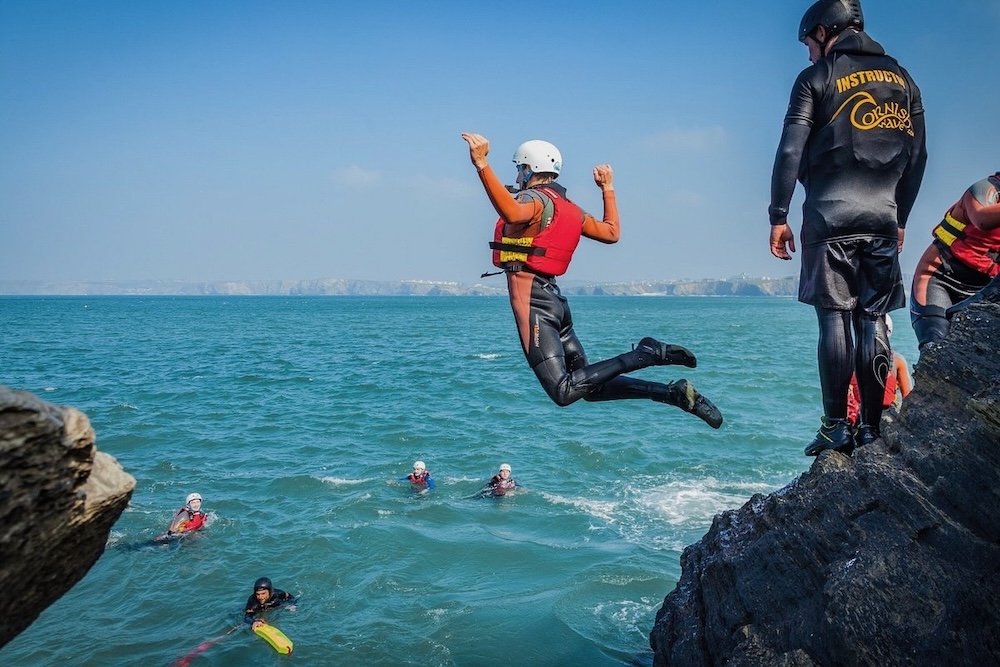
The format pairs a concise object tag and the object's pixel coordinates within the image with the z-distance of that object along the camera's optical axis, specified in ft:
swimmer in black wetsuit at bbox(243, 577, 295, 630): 47.80
